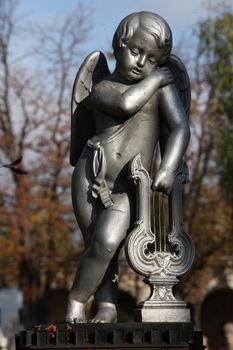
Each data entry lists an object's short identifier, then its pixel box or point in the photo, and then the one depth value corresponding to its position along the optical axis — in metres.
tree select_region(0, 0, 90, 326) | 41.25
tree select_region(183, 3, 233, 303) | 37.52
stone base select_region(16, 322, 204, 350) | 9.95
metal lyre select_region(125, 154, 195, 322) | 10.59
